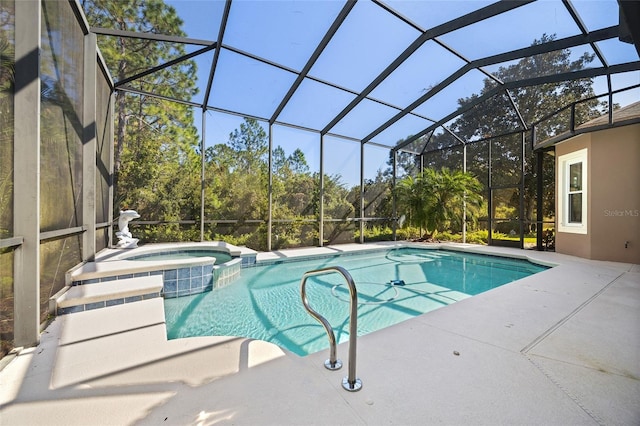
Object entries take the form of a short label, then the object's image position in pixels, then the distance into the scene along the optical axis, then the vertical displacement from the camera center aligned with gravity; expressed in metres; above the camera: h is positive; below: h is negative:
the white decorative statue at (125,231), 5.64 -0.40
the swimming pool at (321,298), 3.33 -1.43
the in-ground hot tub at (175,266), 3.61 -0.90
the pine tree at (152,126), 5.43 +2.28
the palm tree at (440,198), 9.39 +0.56
